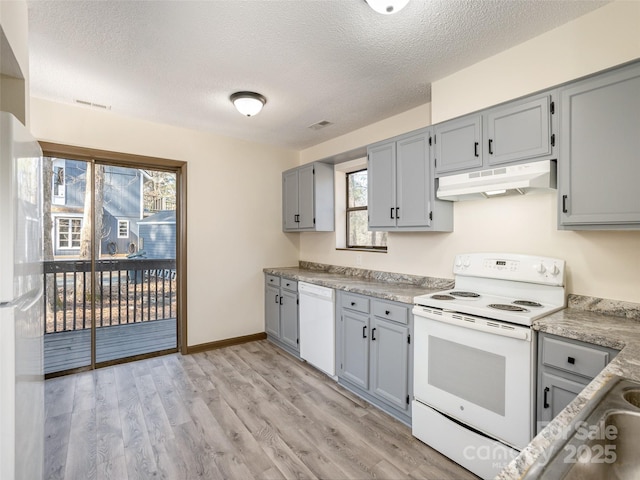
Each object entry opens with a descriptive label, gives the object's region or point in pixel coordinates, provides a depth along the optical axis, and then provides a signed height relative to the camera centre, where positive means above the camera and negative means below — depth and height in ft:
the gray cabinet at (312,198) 12.92 +1.72
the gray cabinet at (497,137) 6.35 +2.30
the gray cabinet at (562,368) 4.90 -2.09
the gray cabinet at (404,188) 8.58 +1.48
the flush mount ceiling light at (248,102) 9.24 +4.02
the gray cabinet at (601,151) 5.32 +1.59
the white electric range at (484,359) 5.66 -2.38
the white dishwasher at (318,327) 10.17 -2.98
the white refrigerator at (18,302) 3.55 -0.80
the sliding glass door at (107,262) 10.71 -0.88
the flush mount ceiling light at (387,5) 5.36 +4.01
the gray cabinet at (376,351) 7.86 -3.06
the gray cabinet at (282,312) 12.20 -3.04
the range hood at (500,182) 6.30 +1.26
